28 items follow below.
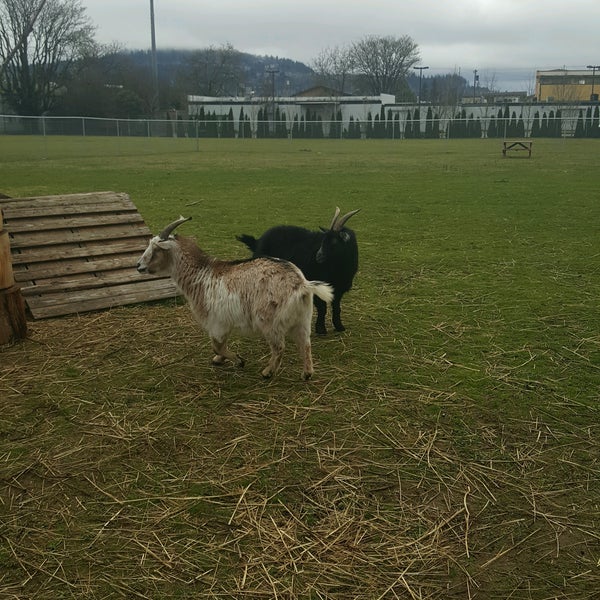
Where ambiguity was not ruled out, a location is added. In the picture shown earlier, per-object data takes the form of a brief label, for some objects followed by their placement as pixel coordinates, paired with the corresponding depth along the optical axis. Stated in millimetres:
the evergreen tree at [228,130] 51406
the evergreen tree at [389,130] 52019
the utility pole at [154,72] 68788
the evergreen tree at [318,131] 51969
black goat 5973
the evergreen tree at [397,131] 53406
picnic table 32594
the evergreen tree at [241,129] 51281
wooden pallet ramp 6816
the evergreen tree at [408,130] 54338
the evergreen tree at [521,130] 51919
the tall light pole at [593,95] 74444
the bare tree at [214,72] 94250
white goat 4832
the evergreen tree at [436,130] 54075
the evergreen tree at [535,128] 51512
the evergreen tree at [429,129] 54219
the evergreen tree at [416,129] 54219
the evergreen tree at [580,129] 51178
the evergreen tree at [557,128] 51312
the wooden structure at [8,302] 5754
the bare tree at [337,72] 96812
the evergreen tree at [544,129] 51875
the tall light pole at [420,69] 90281
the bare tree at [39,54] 66375
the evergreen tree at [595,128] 50562
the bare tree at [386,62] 93875
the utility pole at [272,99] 65756
